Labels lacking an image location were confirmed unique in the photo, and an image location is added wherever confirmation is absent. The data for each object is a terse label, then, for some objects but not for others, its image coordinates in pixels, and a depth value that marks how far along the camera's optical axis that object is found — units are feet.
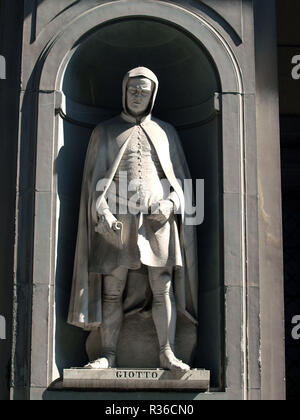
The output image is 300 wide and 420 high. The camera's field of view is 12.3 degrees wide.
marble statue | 50.16
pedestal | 48.55
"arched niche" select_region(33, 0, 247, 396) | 50.08
